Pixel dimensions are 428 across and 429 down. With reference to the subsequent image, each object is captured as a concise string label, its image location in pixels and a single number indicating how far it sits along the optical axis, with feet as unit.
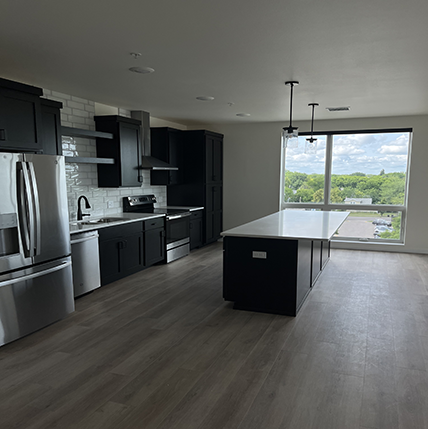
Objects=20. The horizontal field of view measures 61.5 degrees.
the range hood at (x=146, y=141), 18.49
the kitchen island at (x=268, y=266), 11.51
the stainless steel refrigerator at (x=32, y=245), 9.55
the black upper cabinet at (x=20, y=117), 9.95
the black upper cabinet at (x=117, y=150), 16.39
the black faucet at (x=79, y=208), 14.99
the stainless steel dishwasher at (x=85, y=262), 12.78
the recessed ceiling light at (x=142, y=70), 11.17
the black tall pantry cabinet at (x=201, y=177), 22.21
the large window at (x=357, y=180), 21.80
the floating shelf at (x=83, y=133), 13.72
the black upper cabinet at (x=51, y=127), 12.34
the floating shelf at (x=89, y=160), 13.81
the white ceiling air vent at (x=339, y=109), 17.97
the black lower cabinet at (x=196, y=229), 21.33
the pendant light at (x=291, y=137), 13.51
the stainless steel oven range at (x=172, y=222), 18.66
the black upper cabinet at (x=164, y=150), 20.92
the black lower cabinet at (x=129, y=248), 14.35
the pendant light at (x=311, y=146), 15.34
